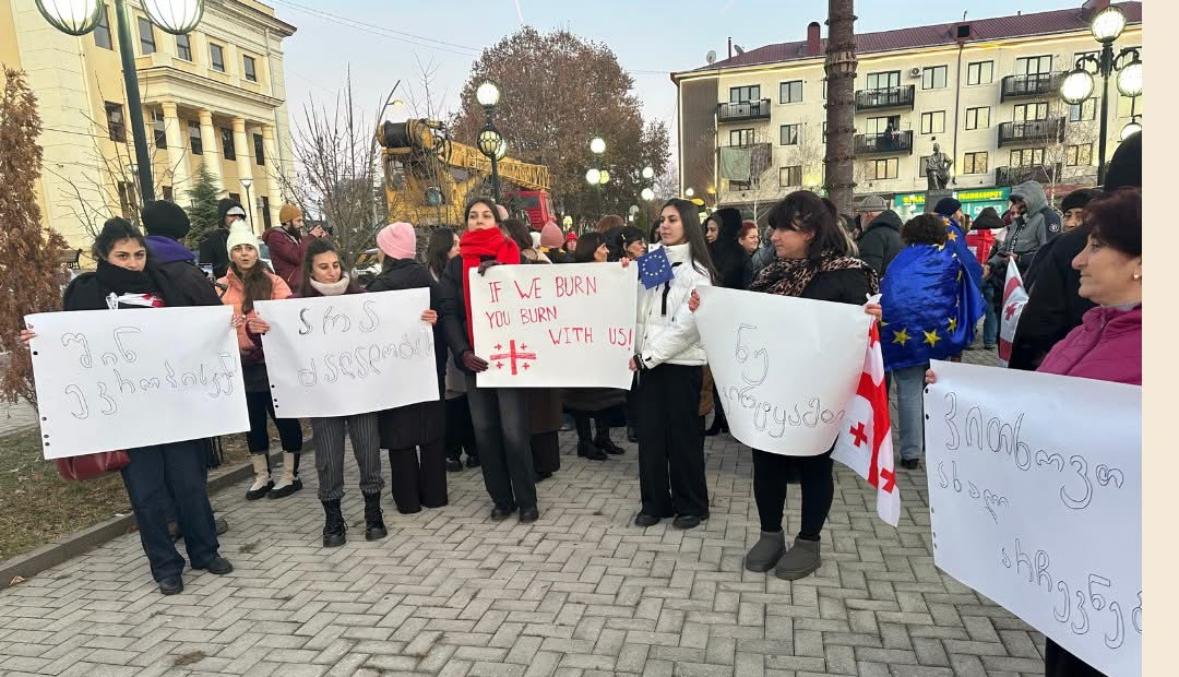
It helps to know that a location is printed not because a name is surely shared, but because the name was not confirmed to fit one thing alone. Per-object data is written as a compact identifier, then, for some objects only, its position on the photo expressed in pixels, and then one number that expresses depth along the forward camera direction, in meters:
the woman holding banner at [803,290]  3.40
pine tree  20.81
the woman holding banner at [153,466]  3.95
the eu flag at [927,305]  5.14
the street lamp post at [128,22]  5.80
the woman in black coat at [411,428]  4.81
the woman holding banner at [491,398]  4.70
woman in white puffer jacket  4.16
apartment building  46.94
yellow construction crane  12.57
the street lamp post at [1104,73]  10.32
